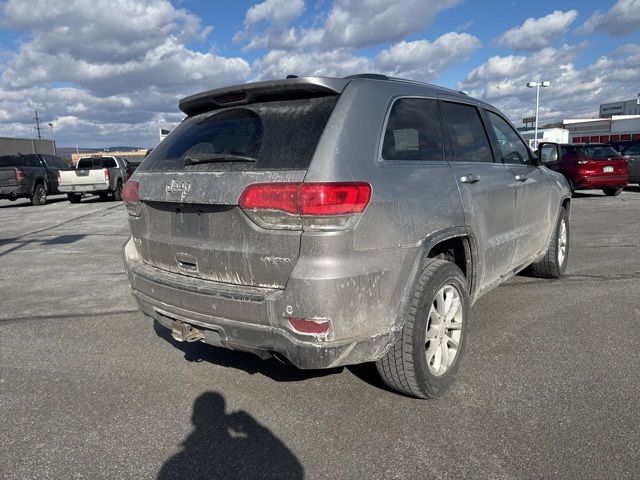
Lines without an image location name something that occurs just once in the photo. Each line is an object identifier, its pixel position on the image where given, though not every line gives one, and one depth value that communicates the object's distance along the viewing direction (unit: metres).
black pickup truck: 16.45
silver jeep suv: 2.48
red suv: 14.22
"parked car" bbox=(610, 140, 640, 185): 16.50
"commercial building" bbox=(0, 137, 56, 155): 46.12
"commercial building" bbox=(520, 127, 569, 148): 50.16
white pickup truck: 17.83
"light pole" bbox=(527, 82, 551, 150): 38.78
